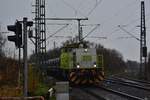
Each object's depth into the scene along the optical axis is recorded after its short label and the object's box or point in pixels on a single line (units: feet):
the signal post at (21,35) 48.85
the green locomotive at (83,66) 108.78
